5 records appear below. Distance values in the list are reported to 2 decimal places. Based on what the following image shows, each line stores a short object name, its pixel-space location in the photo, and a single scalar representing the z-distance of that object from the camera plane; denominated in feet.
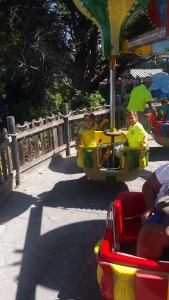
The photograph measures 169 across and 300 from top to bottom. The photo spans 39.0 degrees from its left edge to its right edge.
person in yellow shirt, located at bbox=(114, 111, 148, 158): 11.43
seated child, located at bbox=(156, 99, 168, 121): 17.13
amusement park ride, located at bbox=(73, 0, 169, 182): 9.50
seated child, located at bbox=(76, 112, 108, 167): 12.04
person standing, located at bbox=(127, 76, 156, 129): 17.81
